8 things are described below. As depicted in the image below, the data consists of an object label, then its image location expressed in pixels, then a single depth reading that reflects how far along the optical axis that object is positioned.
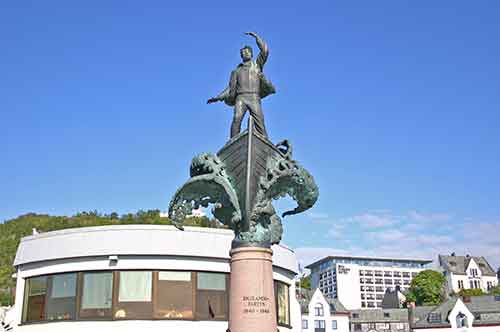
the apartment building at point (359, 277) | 146.25
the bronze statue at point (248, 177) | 11.80
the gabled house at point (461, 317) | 61.62
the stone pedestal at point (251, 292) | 10.82
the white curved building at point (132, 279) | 26.62
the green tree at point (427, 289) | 95.75
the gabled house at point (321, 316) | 62.36
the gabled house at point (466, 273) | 124.38
